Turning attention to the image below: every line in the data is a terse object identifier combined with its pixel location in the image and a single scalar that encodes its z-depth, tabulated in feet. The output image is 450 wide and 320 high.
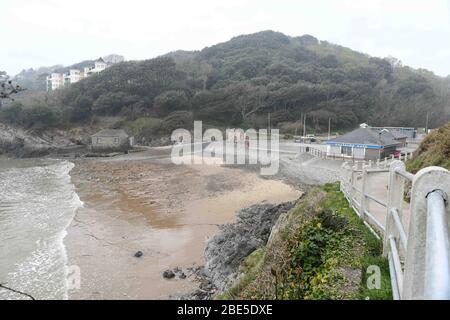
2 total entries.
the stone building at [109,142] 154.20
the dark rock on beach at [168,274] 32.41
